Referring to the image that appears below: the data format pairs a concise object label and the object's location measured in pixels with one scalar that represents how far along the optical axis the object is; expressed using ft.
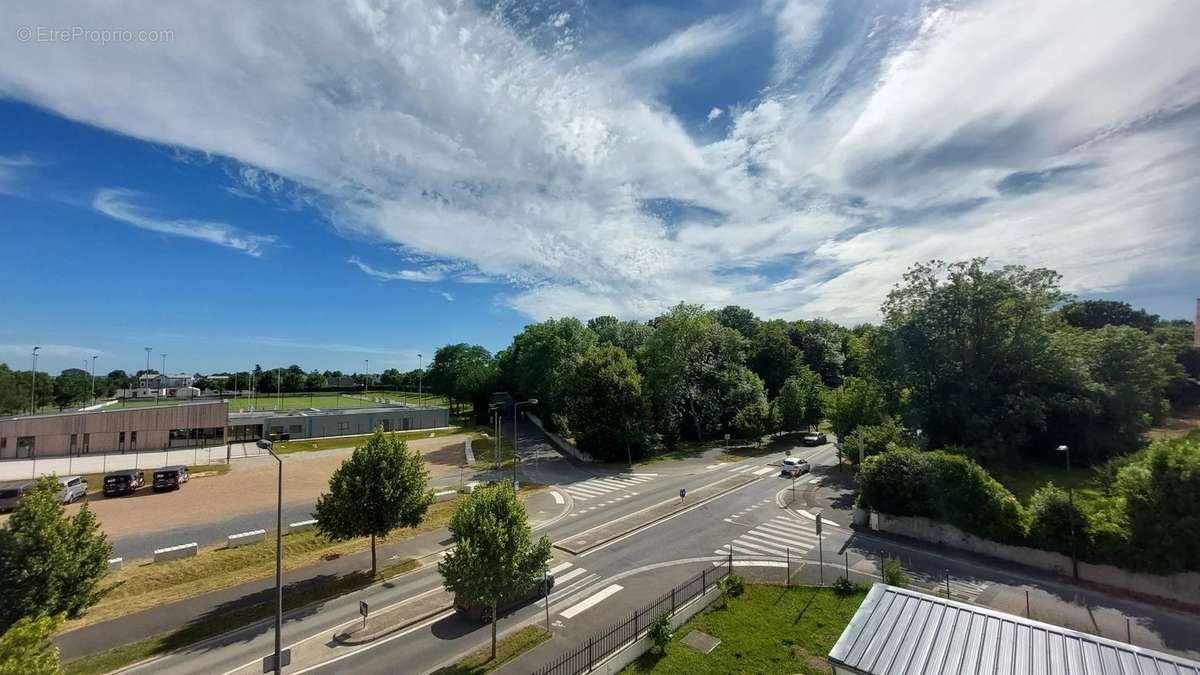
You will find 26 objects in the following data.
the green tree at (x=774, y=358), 238.48
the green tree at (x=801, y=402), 191.52
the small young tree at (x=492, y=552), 51.75
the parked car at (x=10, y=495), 105.29
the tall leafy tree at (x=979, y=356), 113.70
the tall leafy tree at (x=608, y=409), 157.17
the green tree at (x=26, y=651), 29.01
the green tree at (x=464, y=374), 298.56
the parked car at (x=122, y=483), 123.24
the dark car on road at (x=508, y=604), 61.36
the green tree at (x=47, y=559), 49.32
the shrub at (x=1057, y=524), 73.10
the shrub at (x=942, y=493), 81.46
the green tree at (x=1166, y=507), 63.26
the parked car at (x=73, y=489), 115.85
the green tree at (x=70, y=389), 349.20
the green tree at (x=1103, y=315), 244.01
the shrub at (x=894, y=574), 61.46
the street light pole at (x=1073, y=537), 72.79
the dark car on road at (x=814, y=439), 188.93
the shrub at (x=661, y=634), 53.88
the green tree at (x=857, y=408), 149.82
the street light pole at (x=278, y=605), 44.71
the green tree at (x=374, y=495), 72.38
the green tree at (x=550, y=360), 202.39
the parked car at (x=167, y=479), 128.36
